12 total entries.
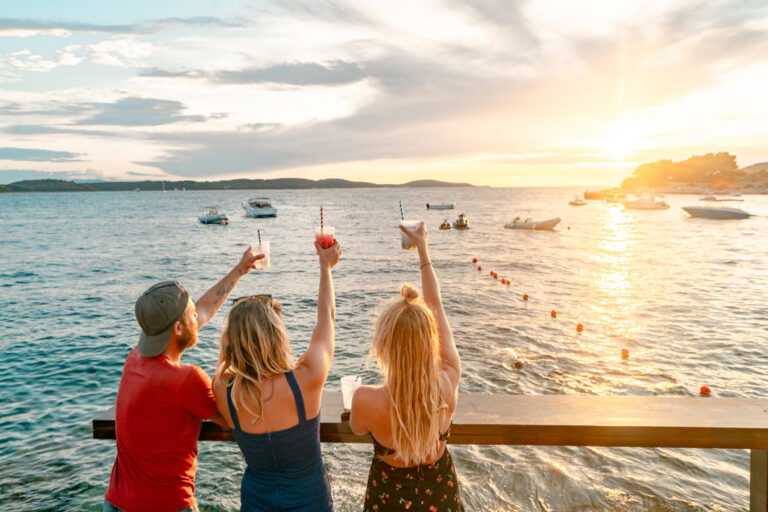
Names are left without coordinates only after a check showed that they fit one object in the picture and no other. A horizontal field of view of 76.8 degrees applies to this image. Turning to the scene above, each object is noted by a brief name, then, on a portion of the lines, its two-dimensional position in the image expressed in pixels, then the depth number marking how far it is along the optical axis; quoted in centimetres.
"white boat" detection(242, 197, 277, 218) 7162
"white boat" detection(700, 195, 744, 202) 9879
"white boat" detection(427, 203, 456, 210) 8579
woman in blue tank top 211
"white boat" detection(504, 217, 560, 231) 4442
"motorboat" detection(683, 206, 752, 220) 5354
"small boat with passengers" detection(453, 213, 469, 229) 4688
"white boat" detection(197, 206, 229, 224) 6131
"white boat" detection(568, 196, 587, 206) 10416
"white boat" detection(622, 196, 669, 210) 7604
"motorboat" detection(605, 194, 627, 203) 11401
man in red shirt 224
